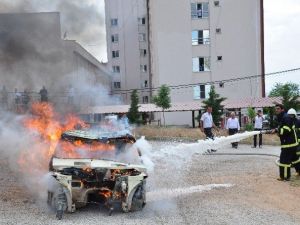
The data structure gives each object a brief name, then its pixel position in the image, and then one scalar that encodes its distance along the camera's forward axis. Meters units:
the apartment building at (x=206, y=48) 41.12
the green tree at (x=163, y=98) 36.25
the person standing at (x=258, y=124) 18.93
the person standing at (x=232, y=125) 18.45
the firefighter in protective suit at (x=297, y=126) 11.49
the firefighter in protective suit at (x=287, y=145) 10.46
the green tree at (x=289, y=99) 29.27
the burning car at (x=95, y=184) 7.54
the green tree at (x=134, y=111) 34.62
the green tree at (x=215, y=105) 31.64
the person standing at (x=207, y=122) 16.77
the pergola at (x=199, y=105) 37.00
